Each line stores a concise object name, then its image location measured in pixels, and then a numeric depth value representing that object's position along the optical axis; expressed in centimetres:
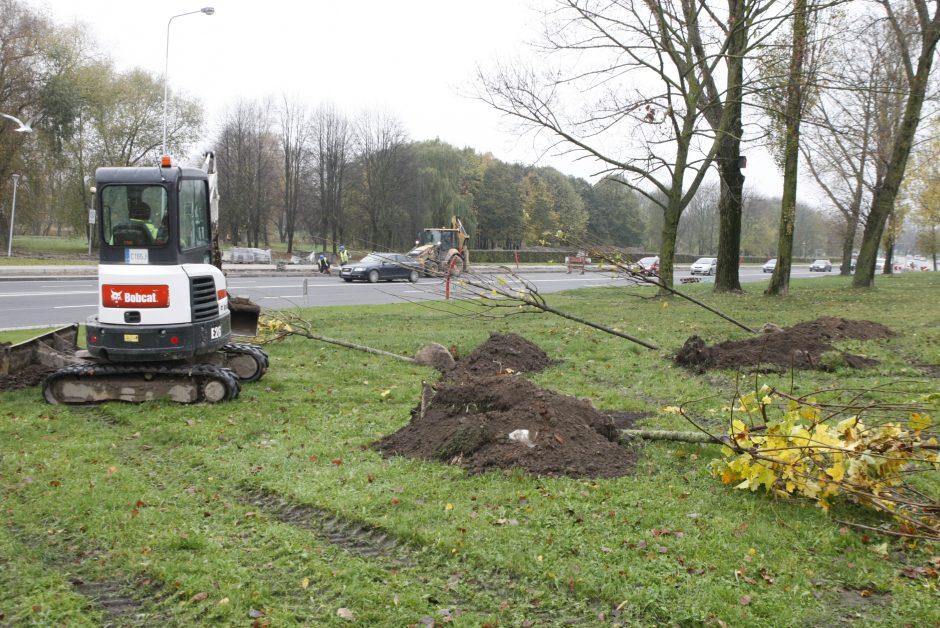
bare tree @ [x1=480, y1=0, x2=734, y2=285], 2098
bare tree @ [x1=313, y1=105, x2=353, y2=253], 6156
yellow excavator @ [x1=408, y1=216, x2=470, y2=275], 2606
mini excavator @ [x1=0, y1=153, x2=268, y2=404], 838
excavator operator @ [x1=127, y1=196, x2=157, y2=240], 845
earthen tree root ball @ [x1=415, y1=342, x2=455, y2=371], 1193
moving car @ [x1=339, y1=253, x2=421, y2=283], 3406
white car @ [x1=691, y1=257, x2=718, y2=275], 5228
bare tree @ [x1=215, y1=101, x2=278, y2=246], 6175
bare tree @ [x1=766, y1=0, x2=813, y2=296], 1948
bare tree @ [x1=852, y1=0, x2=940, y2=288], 2503
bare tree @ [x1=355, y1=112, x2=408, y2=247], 6116
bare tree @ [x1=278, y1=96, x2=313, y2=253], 6191
